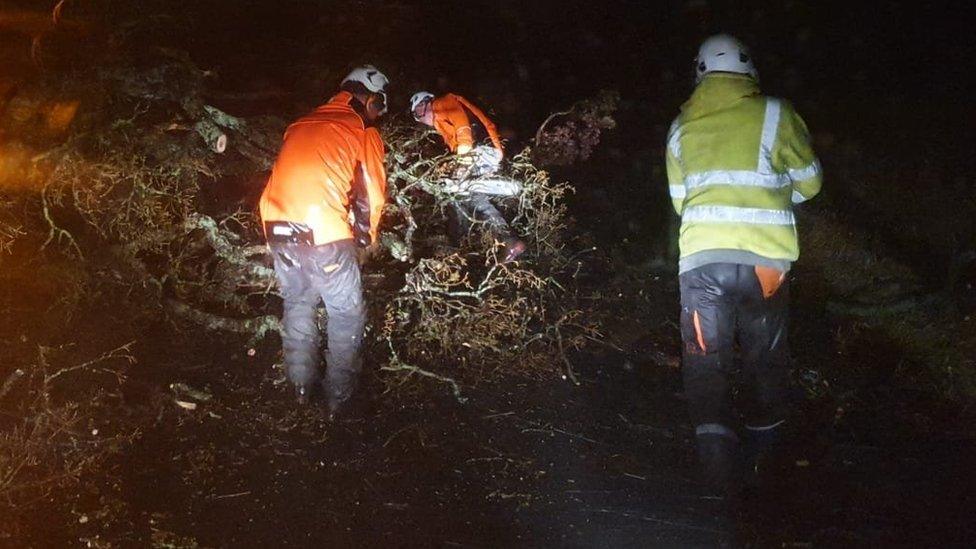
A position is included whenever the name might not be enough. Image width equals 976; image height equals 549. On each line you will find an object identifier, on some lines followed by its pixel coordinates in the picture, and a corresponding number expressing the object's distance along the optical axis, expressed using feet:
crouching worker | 17.37
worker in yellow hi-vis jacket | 11.82
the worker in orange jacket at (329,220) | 13.28
